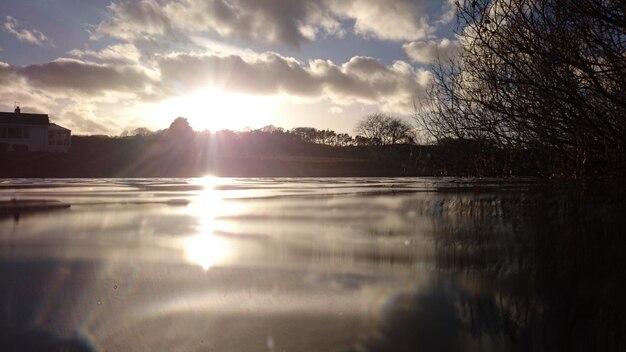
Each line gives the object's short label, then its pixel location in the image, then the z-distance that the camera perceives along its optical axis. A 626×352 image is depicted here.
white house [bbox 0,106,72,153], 50.44
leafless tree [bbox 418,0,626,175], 6.95
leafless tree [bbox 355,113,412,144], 90.88
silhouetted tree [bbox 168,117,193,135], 65.25
